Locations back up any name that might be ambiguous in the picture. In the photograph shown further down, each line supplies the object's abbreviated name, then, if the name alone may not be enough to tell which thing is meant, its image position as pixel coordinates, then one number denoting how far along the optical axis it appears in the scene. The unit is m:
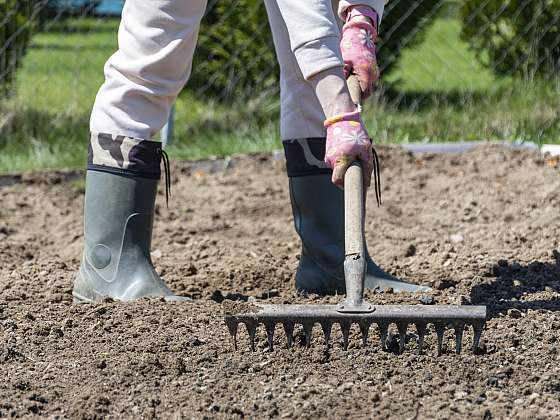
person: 5.18
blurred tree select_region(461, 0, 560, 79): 12.28
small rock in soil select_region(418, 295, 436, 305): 5.16
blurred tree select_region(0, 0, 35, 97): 10.80
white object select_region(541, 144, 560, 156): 8.95
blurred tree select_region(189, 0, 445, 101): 12.17
